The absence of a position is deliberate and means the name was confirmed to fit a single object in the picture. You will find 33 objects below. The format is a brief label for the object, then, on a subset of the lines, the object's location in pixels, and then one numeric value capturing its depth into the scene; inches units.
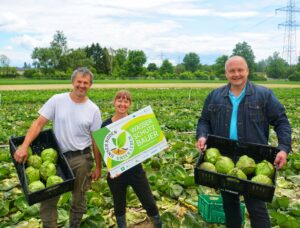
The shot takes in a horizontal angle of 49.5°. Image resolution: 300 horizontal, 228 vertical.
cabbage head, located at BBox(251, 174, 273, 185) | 113.8
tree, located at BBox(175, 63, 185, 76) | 3506.2
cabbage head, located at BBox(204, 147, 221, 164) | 127.2
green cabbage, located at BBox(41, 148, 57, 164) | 128.9
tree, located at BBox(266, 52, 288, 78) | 3253.4
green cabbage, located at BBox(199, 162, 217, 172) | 121.8
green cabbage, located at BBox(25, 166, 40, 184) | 119.7
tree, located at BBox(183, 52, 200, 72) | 3732.8
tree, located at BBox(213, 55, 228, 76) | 2968.0
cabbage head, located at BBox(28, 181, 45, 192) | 114.4
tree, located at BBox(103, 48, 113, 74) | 3097.9
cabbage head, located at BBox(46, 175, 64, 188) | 118.6
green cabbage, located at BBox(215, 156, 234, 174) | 121.9
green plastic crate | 157.9
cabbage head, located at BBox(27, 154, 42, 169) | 126.1
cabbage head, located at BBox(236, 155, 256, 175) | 122.1
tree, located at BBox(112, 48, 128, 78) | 2834.6
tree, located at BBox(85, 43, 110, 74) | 3122.5
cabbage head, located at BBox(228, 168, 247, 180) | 116.7
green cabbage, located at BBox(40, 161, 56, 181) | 122.8
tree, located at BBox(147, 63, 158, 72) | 3245.6
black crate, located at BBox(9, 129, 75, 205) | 113.3
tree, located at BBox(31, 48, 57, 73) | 3073.3
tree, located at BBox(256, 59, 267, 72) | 4613.7
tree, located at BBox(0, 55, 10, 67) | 3858.3
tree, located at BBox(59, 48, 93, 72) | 2866.6
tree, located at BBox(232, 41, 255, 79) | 3460.9
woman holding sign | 138.1
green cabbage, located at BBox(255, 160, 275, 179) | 118.6
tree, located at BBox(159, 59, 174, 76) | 3110.2
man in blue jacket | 125.6
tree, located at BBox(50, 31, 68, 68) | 3408.0
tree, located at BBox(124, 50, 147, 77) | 2839.6
